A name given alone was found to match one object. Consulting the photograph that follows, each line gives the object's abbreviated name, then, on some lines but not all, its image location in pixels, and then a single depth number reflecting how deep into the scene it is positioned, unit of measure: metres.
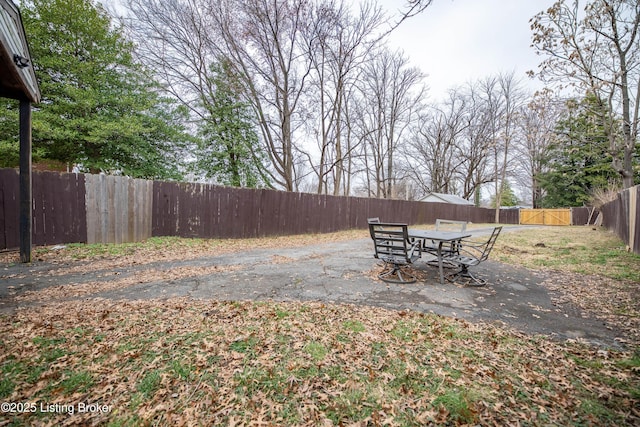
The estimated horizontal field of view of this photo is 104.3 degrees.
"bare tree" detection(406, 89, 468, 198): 26.73
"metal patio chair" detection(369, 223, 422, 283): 4.20
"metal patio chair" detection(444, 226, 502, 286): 4.24
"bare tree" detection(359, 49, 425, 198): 18.42
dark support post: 4.73
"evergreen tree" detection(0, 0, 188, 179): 9.78
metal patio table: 4.11
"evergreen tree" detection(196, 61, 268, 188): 12.50
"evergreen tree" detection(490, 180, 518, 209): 38.81
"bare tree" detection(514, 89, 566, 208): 23.01
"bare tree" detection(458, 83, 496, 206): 25.19
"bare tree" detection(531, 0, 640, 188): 7.12
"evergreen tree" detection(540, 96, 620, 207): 20.95
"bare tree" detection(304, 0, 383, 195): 10.45
